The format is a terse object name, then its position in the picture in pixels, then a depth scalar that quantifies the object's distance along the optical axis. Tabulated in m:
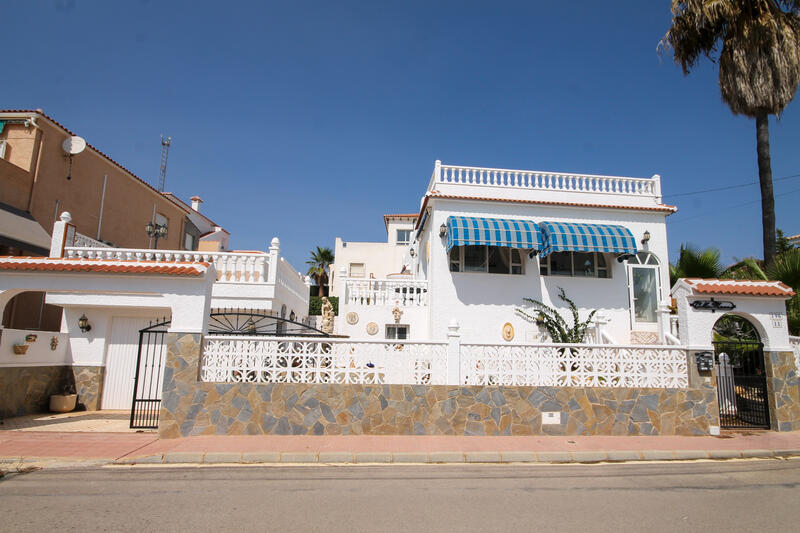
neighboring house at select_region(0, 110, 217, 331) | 14.43
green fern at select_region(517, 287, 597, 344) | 15.03
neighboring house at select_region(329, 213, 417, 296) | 37.88
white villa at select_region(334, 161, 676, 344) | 15.83
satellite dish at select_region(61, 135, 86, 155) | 16.59
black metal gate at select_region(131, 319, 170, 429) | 10.97
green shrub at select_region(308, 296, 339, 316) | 32.41
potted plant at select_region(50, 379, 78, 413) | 12.17
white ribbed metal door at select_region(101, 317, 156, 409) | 13.07
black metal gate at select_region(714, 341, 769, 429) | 10.93
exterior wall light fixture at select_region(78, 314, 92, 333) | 12.99
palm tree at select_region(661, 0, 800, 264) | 13.95
